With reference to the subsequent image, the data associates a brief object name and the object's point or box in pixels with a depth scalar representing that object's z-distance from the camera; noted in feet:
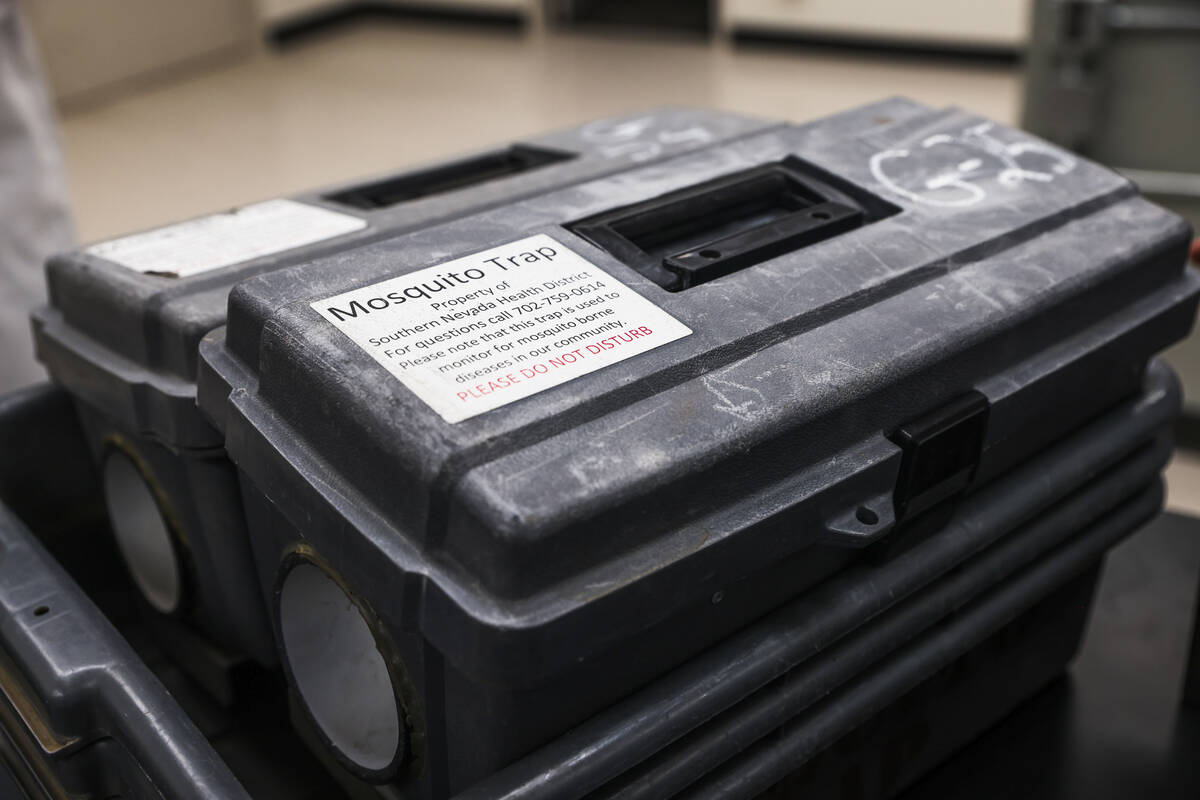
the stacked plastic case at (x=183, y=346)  1.93
